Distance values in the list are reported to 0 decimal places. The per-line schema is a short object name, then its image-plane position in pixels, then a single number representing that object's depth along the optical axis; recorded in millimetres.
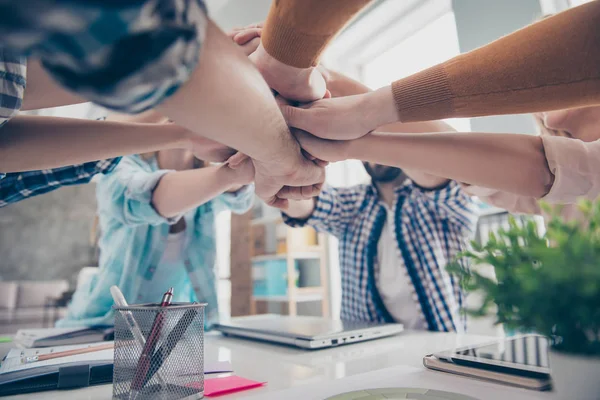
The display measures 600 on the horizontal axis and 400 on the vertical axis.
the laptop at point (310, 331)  695
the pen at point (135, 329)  428
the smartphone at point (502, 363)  439
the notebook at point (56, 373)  487
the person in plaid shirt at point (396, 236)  1021
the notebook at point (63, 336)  750
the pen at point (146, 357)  419
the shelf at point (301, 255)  2914
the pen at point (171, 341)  425
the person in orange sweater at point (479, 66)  479
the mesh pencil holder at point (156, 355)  422
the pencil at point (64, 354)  587
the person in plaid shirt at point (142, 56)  216
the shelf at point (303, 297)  2848
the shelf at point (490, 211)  1833
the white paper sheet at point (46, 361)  548
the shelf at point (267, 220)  3120
